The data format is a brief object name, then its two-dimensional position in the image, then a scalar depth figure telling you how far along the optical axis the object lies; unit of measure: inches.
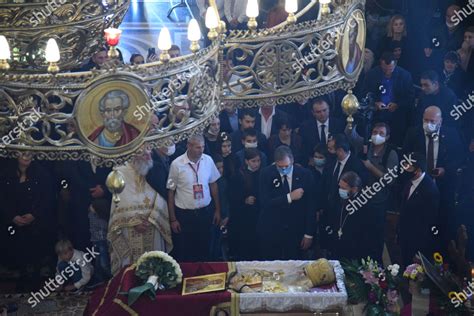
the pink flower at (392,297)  354.0
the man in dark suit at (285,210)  406.0
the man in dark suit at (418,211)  402.0
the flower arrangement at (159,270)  360.5
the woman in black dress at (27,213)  391.9
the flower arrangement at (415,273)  356.2
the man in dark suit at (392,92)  408.5
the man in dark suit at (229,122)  402.3
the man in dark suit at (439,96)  400.2
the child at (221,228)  406.6
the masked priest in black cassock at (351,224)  406.9
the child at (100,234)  402.3
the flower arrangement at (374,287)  354.0
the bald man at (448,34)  398.9
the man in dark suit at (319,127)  403.9
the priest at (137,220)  394.9
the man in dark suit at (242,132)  399.2
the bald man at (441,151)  400.5
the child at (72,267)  406.0
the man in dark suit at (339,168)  404.2
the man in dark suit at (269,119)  404.2
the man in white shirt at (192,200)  397.7
